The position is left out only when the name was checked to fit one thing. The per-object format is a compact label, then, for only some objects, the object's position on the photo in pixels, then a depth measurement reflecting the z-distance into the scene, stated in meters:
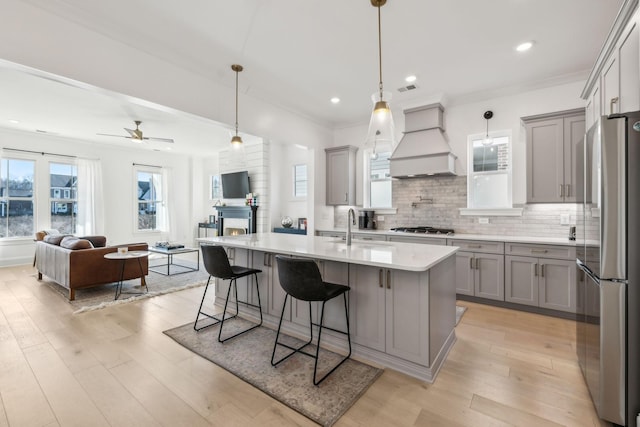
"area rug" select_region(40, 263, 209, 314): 3.81
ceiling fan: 5.38
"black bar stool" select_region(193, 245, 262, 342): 2.79
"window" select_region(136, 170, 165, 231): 8.34
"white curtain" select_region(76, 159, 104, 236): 7.12
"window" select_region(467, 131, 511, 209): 4.26
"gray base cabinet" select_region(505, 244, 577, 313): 3.32
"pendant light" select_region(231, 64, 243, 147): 3.63
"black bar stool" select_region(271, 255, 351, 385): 2.13
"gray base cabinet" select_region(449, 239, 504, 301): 3.68
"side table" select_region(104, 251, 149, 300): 4.09
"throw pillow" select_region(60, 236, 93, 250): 4.07
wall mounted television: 6.87
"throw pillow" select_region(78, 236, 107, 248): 5.38
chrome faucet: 2.89
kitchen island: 2.15
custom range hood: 4.36
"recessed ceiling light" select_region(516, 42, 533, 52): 3.08
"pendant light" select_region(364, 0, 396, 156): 2.48
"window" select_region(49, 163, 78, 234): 6.82
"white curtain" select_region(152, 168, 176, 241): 8.73
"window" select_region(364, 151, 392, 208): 5.45
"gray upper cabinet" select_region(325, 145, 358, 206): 5.55
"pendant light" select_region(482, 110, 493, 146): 4.31
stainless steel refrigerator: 1.57
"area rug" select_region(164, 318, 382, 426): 1.89
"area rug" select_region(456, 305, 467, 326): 3.39
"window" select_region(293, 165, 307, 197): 6.69
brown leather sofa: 3.98
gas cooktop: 4.46
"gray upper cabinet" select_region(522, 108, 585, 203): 3.51
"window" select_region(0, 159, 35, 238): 6.20
